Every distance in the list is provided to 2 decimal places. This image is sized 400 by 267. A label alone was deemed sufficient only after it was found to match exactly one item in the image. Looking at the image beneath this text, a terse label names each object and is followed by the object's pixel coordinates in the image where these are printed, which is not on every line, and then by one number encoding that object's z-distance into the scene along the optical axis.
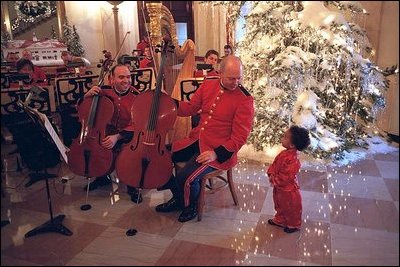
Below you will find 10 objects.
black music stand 2.20
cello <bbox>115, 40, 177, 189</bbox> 2.45
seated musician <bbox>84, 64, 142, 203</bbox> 2.82
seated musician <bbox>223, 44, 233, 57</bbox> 4.11
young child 2.38
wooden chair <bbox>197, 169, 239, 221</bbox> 2.52
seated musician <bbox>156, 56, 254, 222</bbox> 2.47
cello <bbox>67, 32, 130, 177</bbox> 2.64
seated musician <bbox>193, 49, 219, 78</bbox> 3.72
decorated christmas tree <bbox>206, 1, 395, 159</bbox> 3.25
